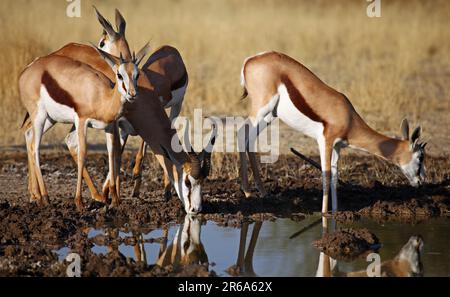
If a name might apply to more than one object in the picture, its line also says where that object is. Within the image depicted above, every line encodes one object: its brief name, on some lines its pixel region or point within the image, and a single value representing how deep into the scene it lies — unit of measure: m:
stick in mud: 11.40
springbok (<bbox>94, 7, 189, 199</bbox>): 11.70
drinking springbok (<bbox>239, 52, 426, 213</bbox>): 10.73
